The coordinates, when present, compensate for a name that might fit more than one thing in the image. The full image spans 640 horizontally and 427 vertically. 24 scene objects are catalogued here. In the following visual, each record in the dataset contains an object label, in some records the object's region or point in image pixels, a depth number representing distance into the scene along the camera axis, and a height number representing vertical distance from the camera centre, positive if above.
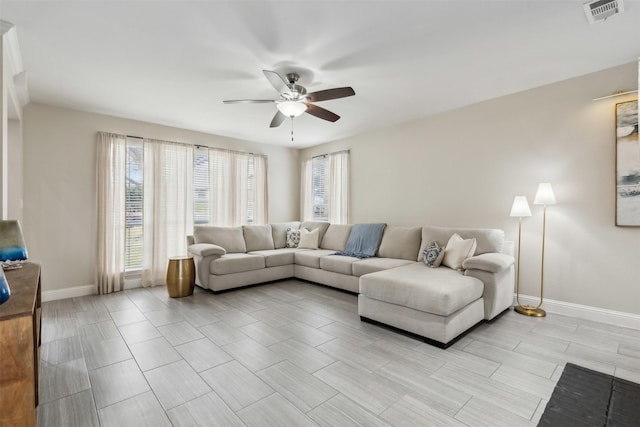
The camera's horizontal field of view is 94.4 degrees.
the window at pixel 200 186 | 5.26 +0.40
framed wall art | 2.86 +0.44
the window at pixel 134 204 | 4.55 +0.07
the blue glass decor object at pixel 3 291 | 1.36 -0.39
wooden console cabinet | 1.21 -0.67
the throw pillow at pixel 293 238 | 5.67 -0.55
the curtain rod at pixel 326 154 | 5.72 +1.14
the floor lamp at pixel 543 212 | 3.18 -0.02
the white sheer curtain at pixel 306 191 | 6.55 +0.41
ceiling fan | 2.75 +1.11
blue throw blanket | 4.62 -0.51
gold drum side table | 4.06 -0.95
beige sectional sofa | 2.68 -0.74
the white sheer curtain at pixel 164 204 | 4.70 +0.08
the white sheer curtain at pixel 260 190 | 6.11 +0.39
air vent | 2.03 +1.42
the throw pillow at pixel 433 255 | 3.60 -0.56
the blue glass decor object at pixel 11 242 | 2.11 -0.25
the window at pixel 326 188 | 5.77 +0.44
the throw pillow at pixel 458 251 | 3.41 -0.48
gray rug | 1.68 -1.18
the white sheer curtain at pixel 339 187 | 5.72 +0.43
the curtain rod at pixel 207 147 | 4.61 +1.12
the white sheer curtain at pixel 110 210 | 4.25 -0.02
